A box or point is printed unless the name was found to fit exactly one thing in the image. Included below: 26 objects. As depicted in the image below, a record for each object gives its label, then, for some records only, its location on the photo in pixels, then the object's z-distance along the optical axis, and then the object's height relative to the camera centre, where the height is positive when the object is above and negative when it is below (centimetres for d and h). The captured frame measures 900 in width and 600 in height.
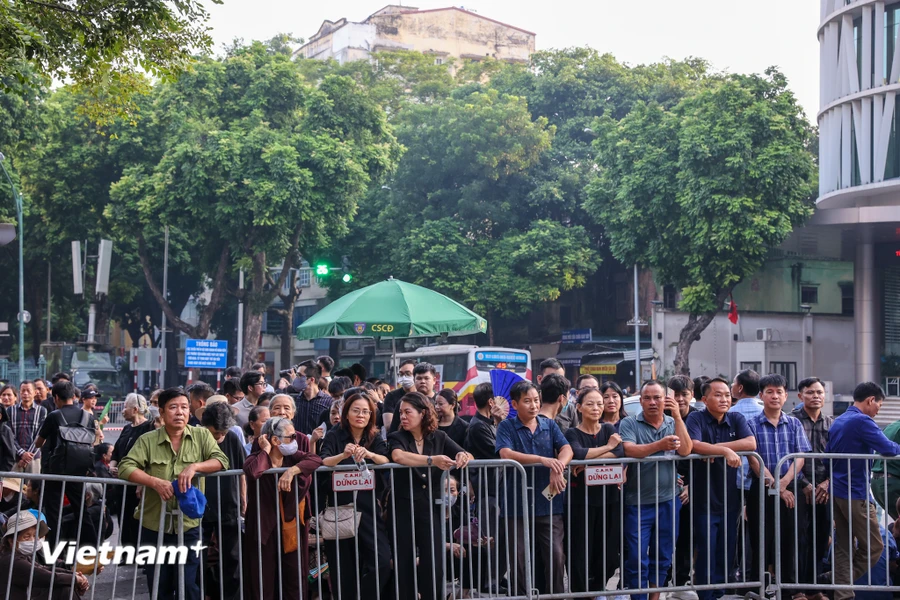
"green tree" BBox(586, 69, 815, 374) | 3198 +449
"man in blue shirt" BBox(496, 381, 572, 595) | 684 -92
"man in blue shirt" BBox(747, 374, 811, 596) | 732 -86
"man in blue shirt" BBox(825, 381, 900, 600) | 729 -107
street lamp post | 2759 +87
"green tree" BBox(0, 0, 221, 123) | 930 +285
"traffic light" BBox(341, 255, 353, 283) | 4034 +263
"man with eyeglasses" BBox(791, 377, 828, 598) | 733 -128
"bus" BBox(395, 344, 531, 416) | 2856 -81
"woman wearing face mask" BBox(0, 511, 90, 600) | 615 -136
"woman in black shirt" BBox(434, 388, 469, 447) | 795 -64
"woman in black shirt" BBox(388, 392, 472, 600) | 671 -101
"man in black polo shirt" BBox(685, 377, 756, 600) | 716 -102
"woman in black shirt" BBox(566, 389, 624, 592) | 707 -120
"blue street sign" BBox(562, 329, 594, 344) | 4334 -9
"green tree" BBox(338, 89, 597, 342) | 3791 +423
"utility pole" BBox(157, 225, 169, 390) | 3491 +6
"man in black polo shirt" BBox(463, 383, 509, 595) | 674 -99
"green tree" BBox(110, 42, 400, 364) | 3117 +483
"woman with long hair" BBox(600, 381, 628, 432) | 790 -51
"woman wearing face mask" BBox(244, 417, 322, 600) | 652 -104
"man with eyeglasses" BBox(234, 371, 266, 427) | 1019 -54
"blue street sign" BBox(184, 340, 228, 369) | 3067 -62
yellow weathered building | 6216 +1751
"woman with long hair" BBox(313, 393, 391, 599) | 663 -111
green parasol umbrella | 1317 +22
